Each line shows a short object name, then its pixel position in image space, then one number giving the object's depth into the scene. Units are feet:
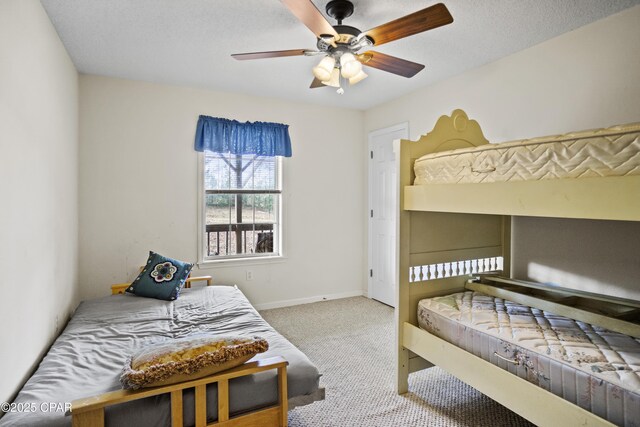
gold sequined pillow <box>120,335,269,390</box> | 4.48
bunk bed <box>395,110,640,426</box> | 4.19
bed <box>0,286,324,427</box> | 4.55
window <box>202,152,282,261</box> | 12.33
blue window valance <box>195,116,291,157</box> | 11.79
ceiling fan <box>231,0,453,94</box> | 5.33
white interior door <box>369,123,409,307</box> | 13.24
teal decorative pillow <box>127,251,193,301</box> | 9.43
